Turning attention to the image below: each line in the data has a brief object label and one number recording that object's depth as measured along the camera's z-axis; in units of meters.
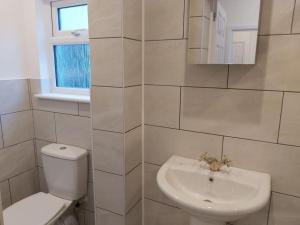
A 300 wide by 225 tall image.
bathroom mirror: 1.12
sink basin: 0.99
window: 1.78
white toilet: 1.60
